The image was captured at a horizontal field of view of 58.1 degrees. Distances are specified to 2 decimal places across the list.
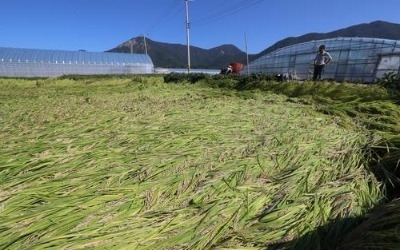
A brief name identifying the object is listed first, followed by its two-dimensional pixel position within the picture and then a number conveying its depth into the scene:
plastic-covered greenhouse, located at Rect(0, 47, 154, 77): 41.03
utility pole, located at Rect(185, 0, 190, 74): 36.41
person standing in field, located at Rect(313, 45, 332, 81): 10.00
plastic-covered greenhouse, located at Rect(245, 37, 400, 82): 16.47
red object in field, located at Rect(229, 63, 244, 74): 35.59
